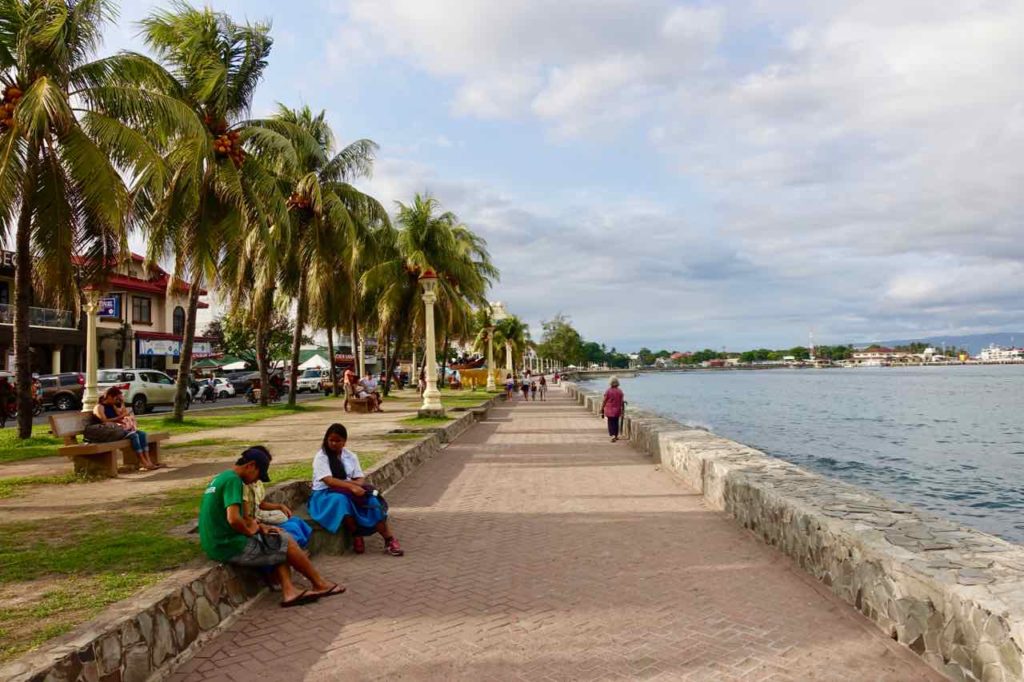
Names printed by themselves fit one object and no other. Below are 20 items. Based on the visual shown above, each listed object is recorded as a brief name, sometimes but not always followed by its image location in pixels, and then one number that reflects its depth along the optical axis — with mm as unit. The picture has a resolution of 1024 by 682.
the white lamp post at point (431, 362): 19141
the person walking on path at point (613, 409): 16281
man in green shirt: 4680
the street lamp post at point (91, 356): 16234
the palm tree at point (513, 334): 62656
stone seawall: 3465
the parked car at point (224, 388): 40125
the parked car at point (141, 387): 25312
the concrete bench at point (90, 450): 9102
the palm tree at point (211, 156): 15633
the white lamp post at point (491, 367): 44625
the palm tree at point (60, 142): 10609
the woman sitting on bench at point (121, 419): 9744
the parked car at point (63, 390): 26094
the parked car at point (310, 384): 47812
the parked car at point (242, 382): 42622
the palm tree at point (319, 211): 22719
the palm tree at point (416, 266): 29078
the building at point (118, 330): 32031
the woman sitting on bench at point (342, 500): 6227
